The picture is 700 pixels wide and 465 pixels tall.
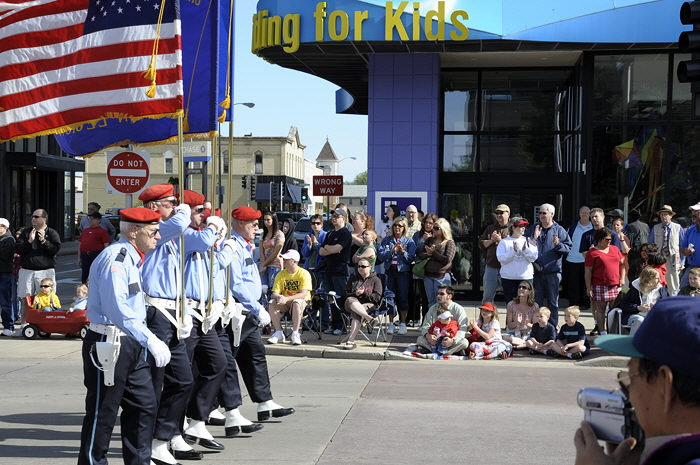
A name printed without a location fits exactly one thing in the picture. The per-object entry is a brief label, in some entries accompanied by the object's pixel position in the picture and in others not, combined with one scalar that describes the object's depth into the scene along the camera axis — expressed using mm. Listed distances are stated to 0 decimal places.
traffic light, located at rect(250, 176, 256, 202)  45531
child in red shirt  12773
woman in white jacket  13914
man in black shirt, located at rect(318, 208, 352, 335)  14853
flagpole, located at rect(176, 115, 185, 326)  6695
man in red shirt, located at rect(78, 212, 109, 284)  16734
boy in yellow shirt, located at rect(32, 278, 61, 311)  14672
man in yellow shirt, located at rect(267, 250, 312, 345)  13828
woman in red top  13836
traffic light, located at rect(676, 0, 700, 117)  7473
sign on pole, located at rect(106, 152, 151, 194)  15086
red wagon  14422
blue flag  8719
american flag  7941
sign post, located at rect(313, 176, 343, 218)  24625
